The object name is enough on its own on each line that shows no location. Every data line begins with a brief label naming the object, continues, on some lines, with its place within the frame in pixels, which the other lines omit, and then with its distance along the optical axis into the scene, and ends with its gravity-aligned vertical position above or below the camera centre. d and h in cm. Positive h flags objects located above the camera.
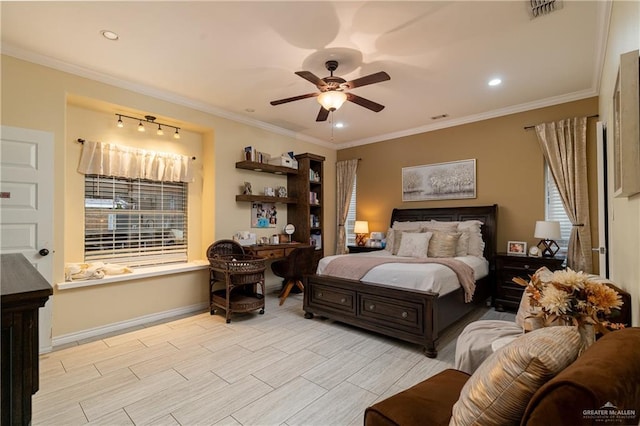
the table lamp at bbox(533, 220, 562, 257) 360 -22
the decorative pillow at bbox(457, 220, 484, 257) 412 -32
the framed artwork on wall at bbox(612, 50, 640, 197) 124 +40
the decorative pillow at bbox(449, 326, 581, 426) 81 -47
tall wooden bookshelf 523 +26
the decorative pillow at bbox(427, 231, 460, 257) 400 -41
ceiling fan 257 +120
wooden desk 441 -54
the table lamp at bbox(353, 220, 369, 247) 568 -31
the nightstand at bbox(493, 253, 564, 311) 370 -77
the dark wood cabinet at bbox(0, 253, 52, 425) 90 -41
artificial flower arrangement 110 -34
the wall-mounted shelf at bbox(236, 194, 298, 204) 457 +28
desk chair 434 -78
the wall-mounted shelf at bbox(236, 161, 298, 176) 455 +79
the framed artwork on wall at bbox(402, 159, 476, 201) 471 +58
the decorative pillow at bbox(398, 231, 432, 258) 406 -42
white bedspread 288 -64
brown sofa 65 -41
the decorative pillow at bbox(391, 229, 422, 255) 452 -37
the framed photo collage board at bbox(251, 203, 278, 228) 494 +1
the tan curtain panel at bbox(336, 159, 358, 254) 612 +45
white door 269 +17
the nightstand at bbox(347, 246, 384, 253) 537 -63
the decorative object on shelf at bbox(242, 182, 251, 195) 472 +43
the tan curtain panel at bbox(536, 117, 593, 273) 363 +48
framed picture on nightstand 410 -47
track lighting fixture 373 +128
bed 279 -98
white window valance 347 +69
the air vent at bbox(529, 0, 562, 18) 220 +161
